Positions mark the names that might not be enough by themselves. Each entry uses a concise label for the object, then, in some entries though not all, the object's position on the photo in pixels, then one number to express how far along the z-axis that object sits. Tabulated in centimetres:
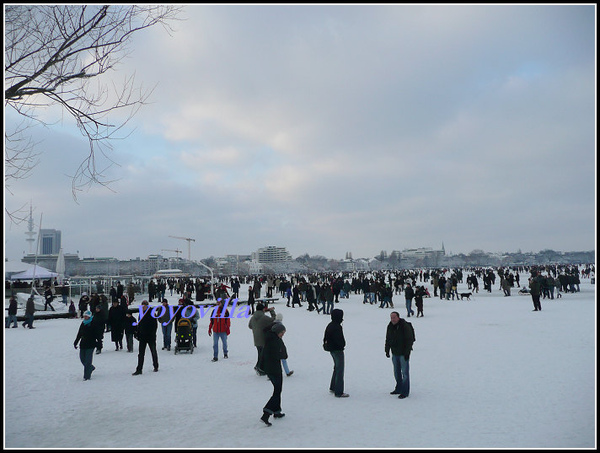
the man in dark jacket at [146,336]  879
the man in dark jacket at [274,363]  562
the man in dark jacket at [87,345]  838
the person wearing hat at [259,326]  828
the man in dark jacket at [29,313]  1688
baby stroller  1103
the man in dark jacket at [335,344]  692
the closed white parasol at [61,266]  3636
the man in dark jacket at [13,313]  1682
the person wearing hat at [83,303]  1851
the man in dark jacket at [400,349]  670
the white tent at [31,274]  2860
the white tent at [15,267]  3063
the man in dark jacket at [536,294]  1781
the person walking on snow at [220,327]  1009
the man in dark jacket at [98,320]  907
